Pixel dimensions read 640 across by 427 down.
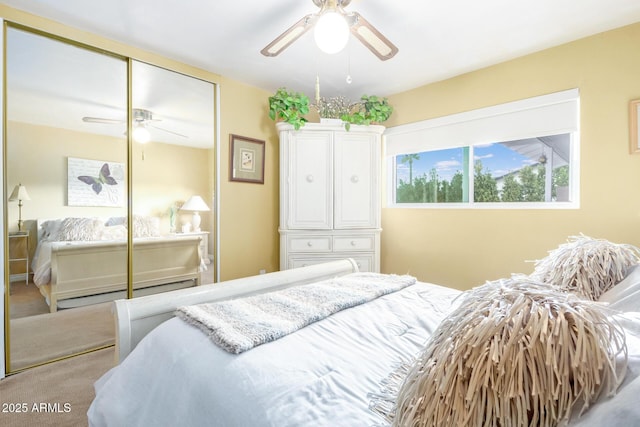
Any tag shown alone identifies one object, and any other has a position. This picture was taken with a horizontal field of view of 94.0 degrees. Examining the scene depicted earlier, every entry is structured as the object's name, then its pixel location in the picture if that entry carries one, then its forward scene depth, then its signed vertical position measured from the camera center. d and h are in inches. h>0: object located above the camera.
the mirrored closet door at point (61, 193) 78.8 +5.1
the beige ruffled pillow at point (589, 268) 42.8 -8.2
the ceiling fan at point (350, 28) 63.9 +41.3
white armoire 124.0 +5.6
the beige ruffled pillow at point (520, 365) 17.5 -9.5
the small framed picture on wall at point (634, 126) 80.9 +23.8
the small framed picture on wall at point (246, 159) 122.6 +22.1
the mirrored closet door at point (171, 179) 99.3 +11.3
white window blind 92.8 +31.6
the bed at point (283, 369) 27.0 -18.0
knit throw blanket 38.7 -15.6
